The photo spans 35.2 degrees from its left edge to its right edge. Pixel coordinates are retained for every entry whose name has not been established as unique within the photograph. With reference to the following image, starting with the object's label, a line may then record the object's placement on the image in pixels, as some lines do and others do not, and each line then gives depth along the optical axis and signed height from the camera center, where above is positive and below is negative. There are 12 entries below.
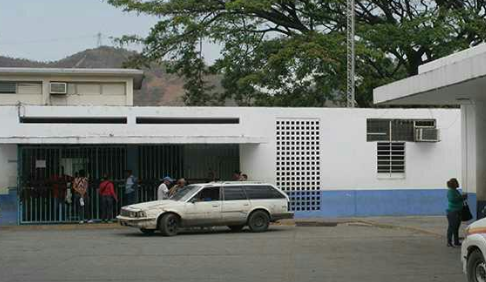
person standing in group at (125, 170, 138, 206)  25.09 -0.93
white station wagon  20.52 -1.34
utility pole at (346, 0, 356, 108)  28.41 +4.07
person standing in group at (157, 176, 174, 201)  23.70 -0.92
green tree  34.06 +5.51
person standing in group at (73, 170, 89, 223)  24.59 -1.09
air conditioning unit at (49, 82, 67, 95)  31.11 +2.97
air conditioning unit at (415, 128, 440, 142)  26.83 +0.89
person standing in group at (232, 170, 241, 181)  25.17 -0.49
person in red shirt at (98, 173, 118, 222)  24.45 -1.16
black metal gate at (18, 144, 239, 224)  24.98 -0.26
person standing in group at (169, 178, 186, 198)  23.71 -0.80
